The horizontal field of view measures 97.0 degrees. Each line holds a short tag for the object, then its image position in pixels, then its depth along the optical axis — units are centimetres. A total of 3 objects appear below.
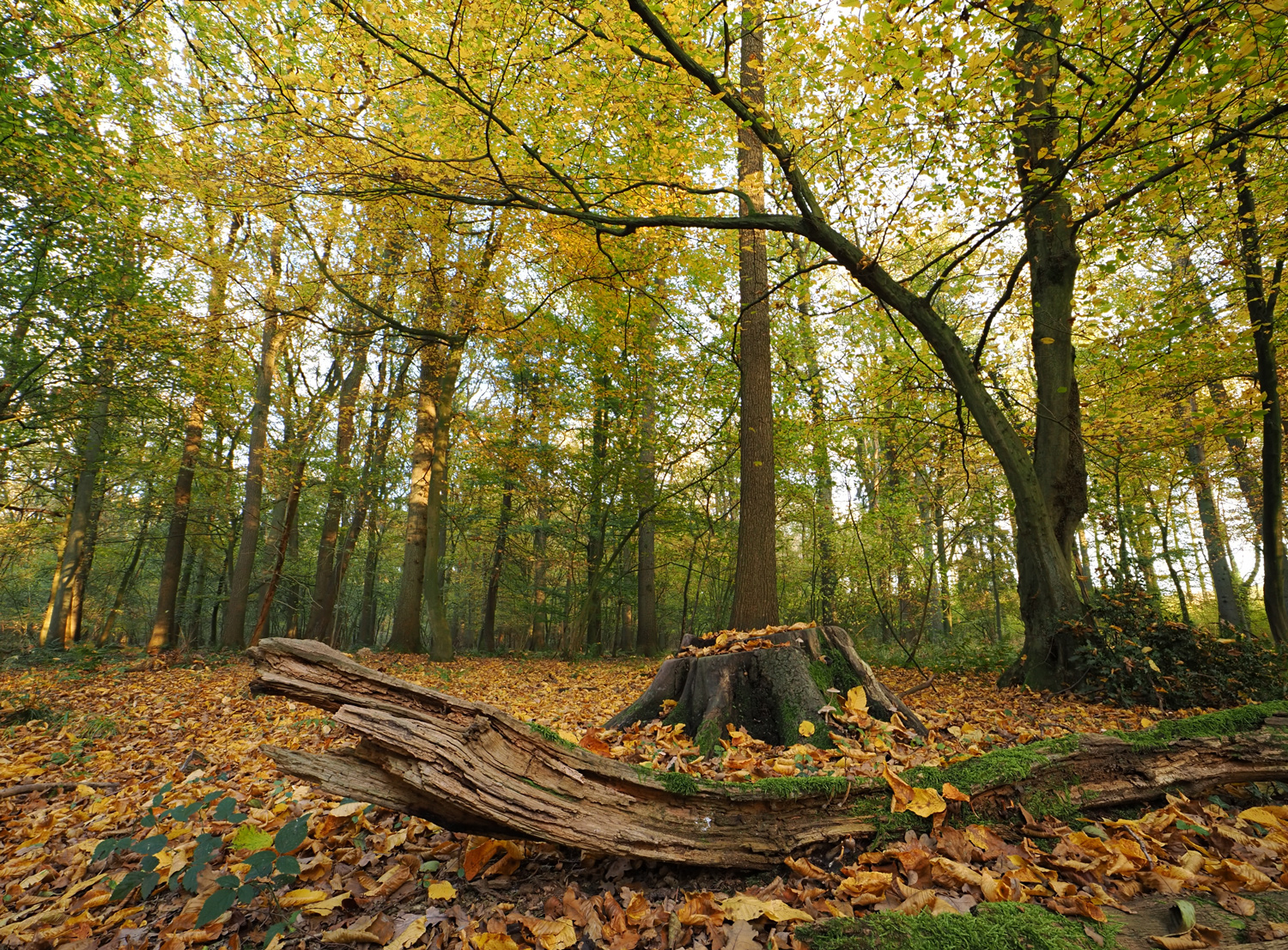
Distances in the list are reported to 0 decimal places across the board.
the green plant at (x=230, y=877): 194
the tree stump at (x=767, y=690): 369
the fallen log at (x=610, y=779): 194
